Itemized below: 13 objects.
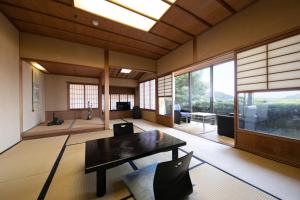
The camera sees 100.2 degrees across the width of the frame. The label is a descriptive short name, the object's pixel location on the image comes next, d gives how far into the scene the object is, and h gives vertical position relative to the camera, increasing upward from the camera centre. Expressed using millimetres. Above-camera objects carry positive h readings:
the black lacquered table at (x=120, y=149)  1302 -637
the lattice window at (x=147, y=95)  6580 +267
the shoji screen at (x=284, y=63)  2006 +614
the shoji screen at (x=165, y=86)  5098 +580
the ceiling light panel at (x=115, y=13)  2457 +1888
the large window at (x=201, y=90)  5973 +450
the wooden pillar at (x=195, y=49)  3664 +1464
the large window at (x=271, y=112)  2076 -255
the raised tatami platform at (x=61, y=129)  3583 -955
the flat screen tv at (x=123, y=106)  7797 -407
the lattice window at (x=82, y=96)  6765 +206
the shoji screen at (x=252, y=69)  2398 +612
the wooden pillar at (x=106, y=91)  4531 +312
